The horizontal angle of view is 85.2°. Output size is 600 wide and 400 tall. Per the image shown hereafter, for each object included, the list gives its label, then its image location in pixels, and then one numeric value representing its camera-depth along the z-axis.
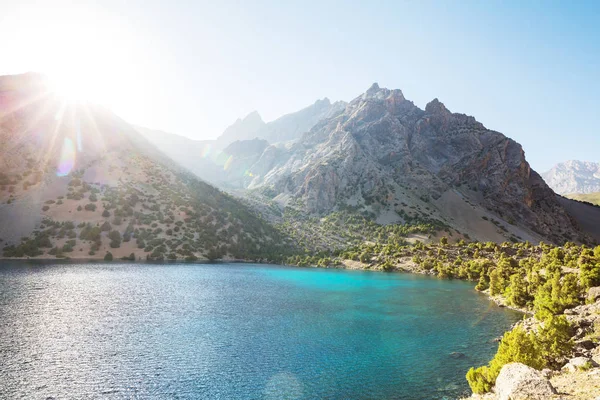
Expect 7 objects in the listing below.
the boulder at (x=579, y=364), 23.05
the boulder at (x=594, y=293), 43.34
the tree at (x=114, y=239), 121.49
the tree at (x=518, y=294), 60.31
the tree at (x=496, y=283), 72.94
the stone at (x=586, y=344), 29.09
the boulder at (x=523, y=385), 17.20
